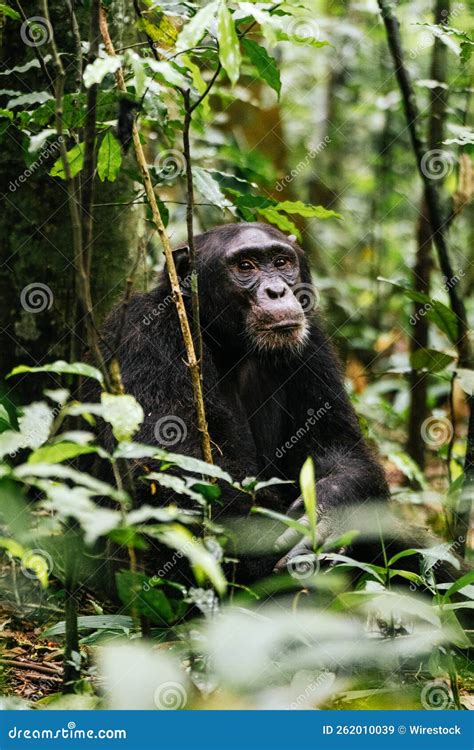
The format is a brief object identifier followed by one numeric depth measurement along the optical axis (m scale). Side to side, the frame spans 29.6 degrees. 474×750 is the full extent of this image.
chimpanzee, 5.33
